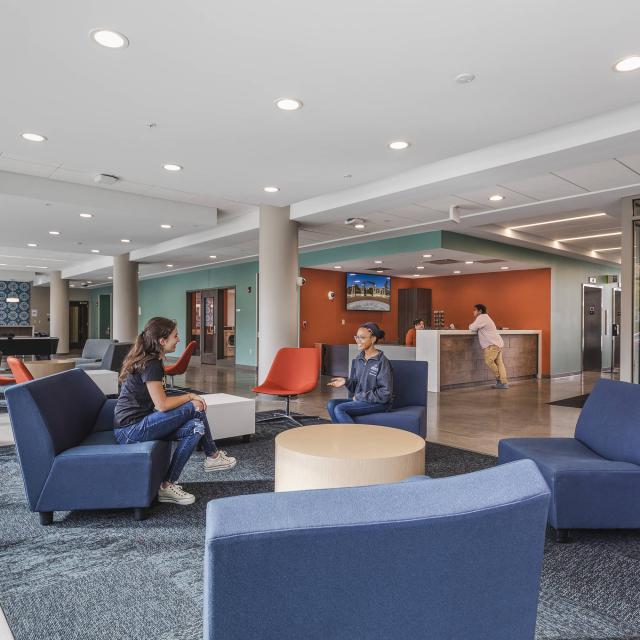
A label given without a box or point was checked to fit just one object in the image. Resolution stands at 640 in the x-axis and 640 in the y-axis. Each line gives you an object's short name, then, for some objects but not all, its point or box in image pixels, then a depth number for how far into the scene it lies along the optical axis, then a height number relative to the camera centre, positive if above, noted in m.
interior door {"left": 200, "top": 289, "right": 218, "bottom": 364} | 15.23 -0.21
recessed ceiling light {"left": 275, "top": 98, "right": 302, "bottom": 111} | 4.31 +1.84
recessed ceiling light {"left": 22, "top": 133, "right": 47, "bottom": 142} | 5.18 +1.87
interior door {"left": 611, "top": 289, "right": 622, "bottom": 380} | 13.80 -0.31
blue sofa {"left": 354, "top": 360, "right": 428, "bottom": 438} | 4.87 -0.62
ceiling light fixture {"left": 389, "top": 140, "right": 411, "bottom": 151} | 5.30 +1.83
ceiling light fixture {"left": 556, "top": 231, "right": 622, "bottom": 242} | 10.06 +1.71
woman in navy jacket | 4.40 -0.56
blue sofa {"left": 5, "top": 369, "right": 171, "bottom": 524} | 2.97 -0.85
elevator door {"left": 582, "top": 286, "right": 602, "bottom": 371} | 13.12 -0.24
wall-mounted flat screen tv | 14.30 +0.79
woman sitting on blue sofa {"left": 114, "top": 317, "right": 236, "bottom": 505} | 3.39 -0.60
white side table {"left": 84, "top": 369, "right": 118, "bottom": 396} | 7.36 -0.88
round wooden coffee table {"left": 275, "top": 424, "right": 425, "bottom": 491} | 2.81 -0.78
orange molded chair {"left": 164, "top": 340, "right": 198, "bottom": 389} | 8.62 -0.75
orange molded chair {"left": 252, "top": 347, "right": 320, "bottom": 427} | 6.14 -0.63
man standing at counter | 10.05 -0.47
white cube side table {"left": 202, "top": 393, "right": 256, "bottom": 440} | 4.91 -0.95
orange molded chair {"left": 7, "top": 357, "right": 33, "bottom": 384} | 6.14 -0.60
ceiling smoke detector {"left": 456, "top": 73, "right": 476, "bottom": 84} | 3.87 +1.84
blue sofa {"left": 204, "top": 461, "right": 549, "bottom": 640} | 0.90 -0.44
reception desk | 9.47 -0.72
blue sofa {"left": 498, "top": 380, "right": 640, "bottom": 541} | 2.84 -0.85
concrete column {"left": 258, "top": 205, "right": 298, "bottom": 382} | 7.91 +0.50
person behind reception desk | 11.08 -0.39
